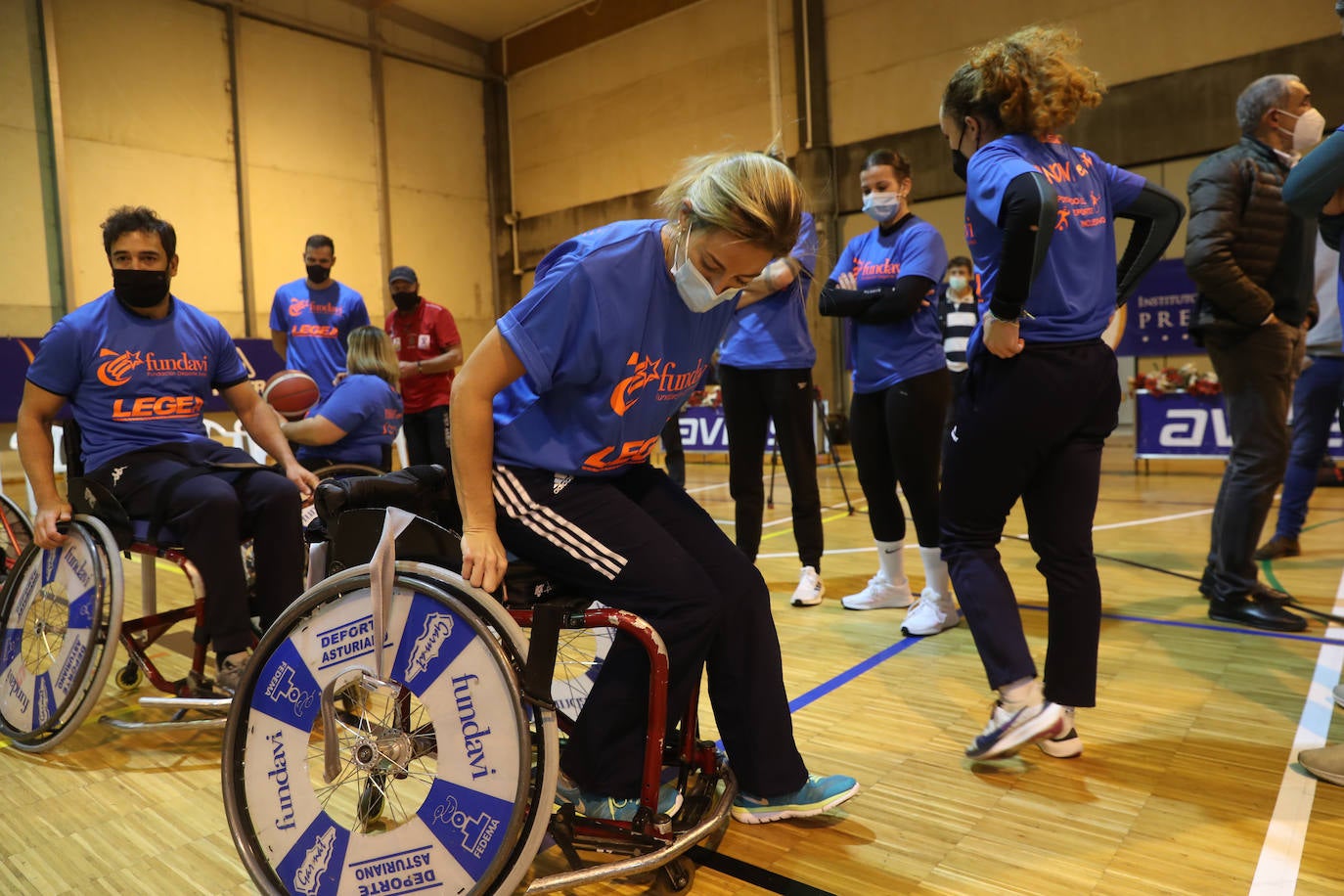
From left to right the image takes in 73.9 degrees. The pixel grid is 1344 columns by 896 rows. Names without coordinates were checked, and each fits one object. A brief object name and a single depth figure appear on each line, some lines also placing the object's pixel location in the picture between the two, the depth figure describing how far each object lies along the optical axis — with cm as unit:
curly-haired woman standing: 185
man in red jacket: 461
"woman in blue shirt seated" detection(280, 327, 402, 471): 308
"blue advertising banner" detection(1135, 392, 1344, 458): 623
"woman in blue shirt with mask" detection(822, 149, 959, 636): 290
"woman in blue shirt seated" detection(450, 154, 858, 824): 138
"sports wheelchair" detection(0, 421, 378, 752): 203
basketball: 344
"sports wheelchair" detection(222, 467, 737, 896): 125
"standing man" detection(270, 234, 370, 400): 471
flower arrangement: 621
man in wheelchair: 218
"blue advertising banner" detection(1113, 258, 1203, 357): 820
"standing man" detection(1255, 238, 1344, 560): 363
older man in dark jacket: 270
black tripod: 557
